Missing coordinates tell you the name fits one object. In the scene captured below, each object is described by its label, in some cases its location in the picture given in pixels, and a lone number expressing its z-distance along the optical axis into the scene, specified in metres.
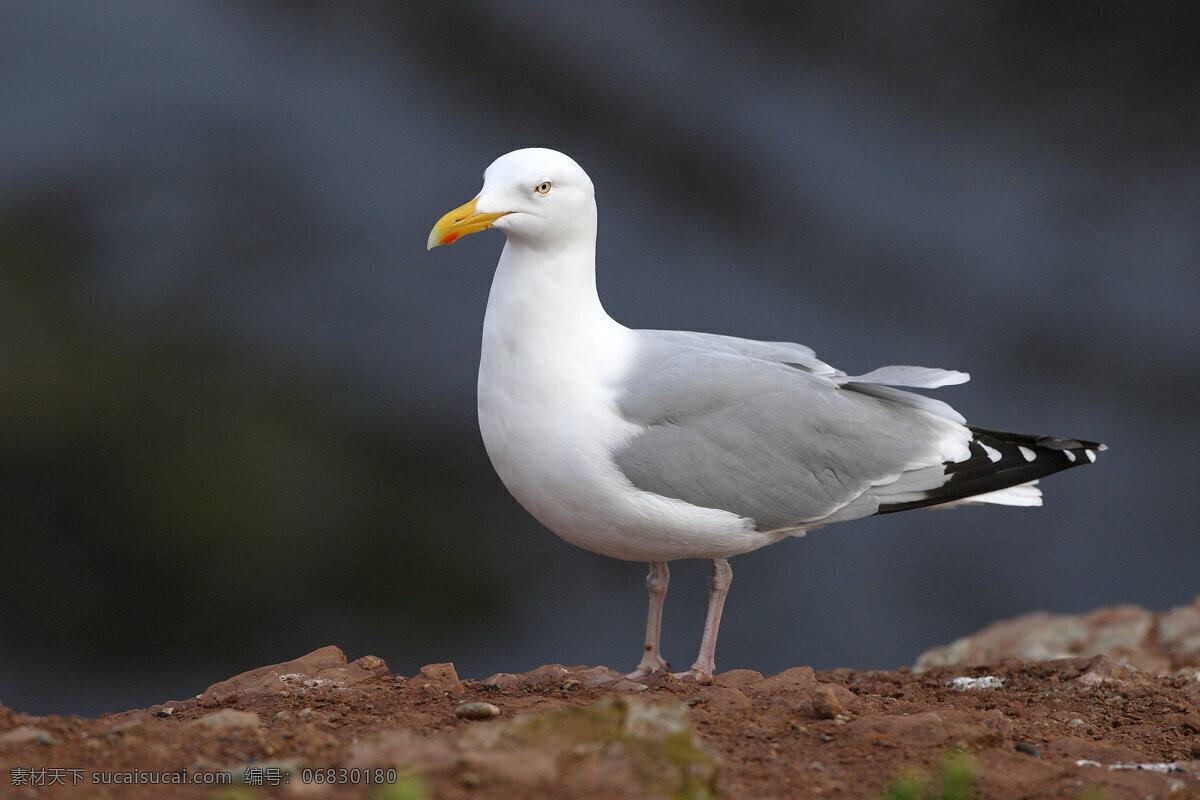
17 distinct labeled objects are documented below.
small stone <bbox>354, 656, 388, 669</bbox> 8.30
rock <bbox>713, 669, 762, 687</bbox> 8.07
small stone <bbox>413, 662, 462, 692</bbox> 7.85
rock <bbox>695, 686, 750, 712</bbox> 7.02
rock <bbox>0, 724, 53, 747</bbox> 5.71
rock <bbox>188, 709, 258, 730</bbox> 6.00
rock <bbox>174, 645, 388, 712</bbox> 7.62
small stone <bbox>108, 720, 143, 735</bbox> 5.88
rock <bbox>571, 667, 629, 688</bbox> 7.89
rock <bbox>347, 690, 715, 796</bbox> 4.79
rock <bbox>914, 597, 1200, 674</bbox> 12.08
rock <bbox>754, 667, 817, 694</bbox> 7.73
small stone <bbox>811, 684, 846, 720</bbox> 6.64
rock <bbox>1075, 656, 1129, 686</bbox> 8.89
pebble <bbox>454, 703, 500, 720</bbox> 6.54
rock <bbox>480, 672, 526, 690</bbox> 7.92
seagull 8.23
